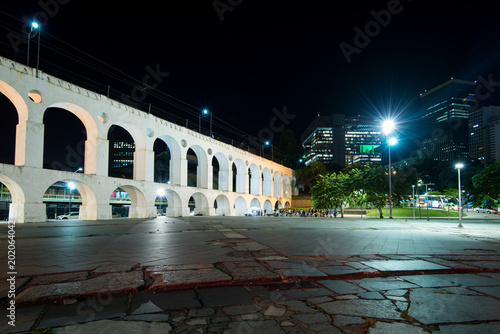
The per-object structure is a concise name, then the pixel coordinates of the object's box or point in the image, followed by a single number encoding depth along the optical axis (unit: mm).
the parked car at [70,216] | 36719
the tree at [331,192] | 35875
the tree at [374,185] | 31594
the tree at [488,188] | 25016
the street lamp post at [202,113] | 36450
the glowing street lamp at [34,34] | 20547
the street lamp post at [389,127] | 26816
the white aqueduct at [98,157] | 19438
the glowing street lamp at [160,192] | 30045
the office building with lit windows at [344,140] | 152250
